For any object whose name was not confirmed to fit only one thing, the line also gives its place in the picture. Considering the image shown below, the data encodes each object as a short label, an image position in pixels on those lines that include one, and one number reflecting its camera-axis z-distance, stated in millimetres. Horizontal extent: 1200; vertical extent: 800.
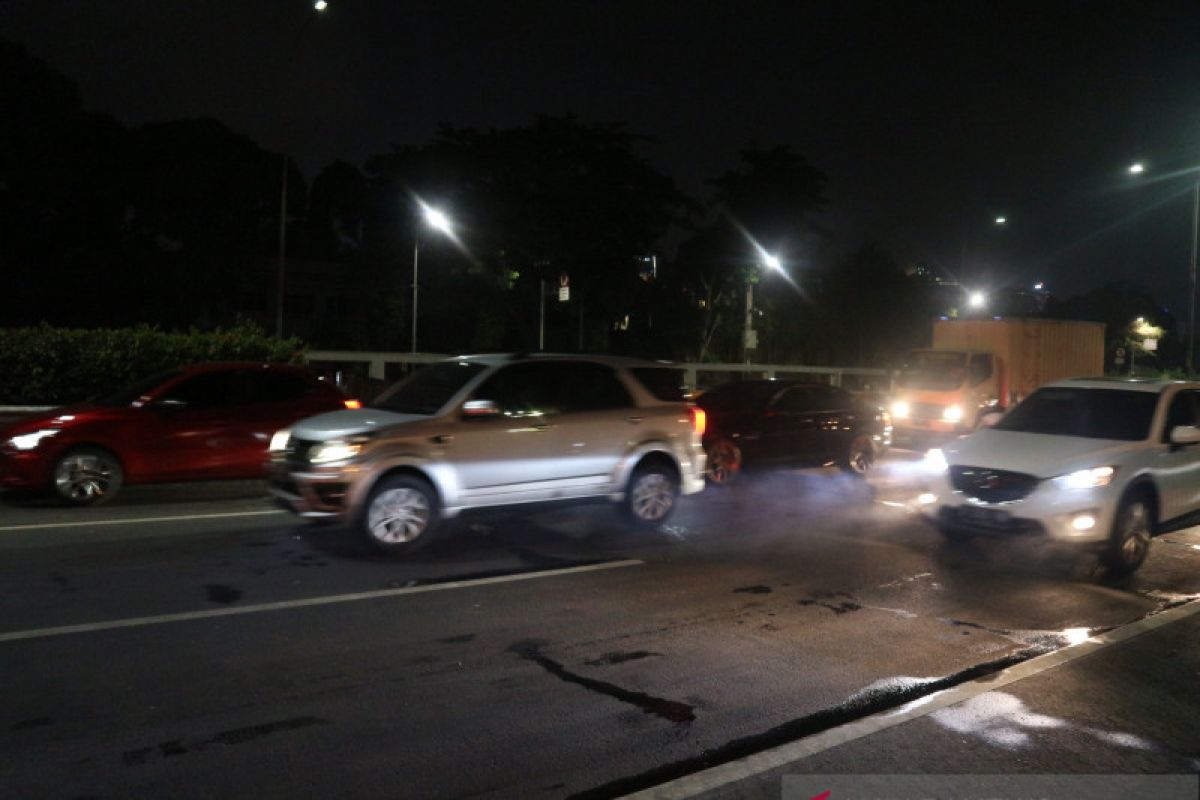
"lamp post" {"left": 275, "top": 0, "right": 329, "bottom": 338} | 20611
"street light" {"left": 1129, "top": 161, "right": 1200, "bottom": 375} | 29234
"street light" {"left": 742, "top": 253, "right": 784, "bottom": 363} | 30297
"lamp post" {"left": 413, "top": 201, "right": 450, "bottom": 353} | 38531
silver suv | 8531
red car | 10773
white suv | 8438
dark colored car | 14211
